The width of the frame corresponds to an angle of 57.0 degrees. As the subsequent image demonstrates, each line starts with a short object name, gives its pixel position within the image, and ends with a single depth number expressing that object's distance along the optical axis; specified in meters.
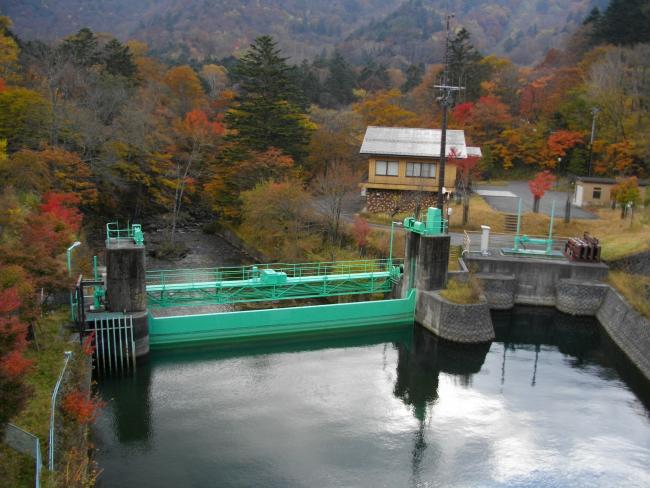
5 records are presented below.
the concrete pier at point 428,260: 23.05
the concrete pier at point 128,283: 18.89
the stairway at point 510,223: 30.75
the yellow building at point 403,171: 33.48
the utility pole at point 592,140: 38.34
